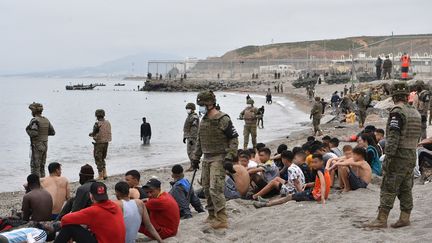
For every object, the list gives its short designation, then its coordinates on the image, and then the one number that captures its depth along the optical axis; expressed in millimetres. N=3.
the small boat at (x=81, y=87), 130375
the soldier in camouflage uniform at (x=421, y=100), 16122
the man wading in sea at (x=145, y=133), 22902
